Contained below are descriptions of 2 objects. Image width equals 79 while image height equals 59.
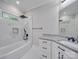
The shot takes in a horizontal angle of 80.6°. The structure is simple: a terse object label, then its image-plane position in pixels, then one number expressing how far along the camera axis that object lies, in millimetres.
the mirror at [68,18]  1355
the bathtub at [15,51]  1328
